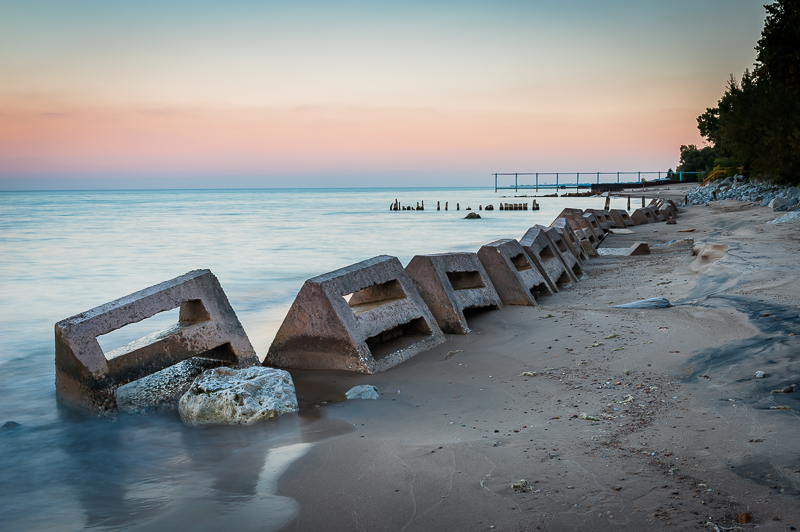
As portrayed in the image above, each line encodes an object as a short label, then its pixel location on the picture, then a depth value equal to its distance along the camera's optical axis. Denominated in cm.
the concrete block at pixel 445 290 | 636
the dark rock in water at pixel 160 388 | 475
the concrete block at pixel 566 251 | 1093
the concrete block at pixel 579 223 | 1614
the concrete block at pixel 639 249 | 1347
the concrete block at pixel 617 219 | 2311
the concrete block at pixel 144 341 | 438
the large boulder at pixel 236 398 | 436
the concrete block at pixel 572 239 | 1224
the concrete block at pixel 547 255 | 911
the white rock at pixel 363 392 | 463
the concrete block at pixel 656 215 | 2600
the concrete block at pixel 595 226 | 1780
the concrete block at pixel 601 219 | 2043
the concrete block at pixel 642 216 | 2492
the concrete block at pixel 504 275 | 751
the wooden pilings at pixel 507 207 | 6088
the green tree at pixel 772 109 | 1455
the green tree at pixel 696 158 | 7506
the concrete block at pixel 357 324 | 526
